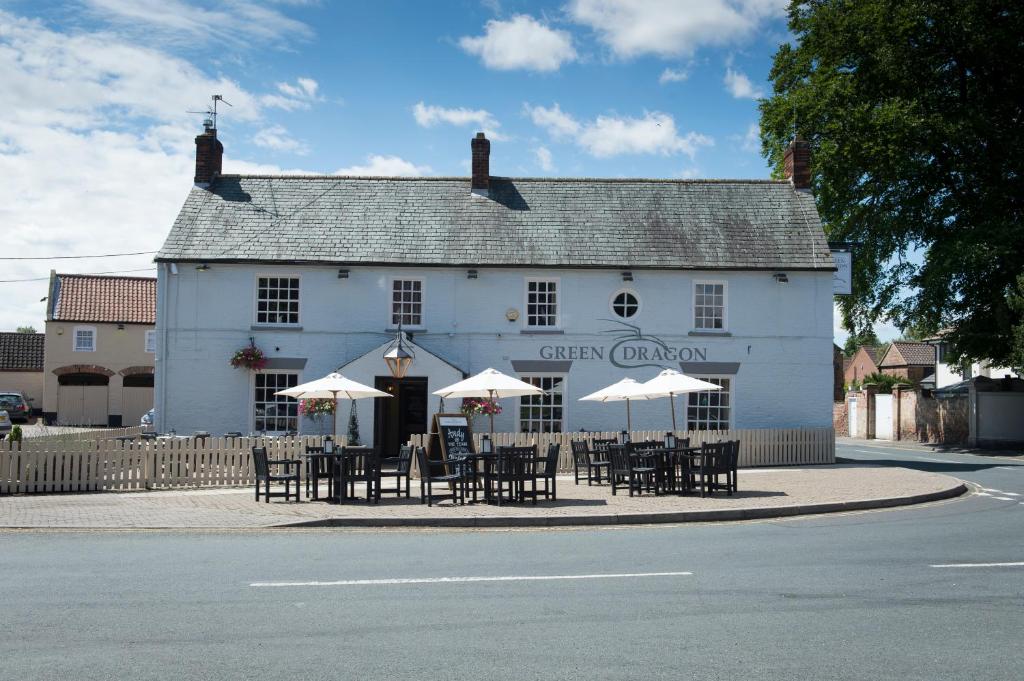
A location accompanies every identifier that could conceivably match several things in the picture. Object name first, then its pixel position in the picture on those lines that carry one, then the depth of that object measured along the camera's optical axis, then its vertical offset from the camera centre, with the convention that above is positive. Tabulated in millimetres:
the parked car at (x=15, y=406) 48062 -741
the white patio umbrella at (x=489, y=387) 18906 +137
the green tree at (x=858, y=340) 35812 +2152
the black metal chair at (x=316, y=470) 15912 -1336
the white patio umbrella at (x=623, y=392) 20188 +51
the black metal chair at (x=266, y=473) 15773 -1348
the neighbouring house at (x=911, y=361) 74188 +2741
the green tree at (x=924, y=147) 30828 +8375
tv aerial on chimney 29188 +8473
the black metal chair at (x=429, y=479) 15289 -1402
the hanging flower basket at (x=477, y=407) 23641 -333
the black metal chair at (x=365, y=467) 15617 -1234
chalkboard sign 17891 -795
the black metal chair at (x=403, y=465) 16261 -1320
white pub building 26016 +2146
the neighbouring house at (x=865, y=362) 89188 +3253
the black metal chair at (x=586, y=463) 19172 -1434
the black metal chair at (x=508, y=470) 15523 -1270
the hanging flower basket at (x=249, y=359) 25531 +913
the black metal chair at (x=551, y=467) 15703 -1227
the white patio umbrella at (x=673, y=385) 19484 +200
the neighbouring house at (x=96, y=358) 50344 +1844
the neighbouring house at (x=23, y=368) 59000 +1475
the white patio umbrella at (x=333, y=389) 18969 +80
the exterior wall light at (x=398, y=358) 24469 +905
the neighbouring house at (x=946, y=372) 50875 +1340
